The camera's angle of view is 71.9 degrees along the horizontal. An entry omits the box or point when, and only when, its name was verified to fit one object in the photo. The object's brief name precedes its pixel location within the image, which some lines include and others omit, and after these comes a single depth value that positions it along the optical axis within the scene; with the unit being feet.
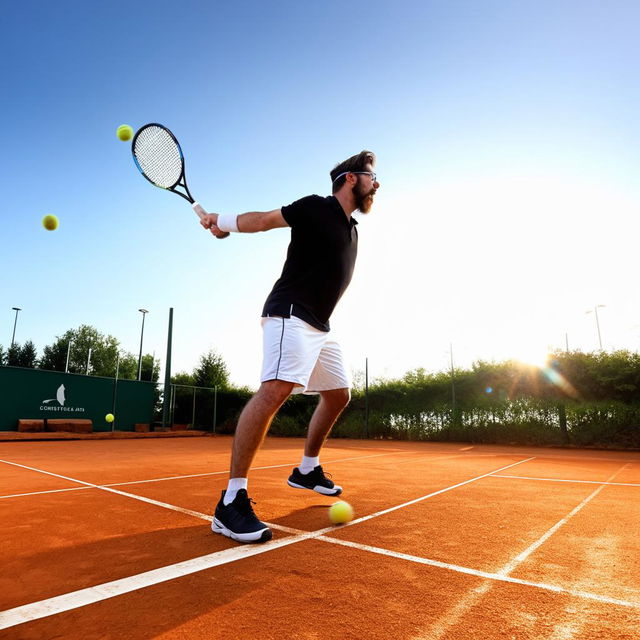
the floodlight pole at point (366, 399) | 53.01
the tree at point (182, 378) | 101.24
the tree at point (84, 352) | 170.09
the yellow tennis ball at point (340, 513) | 7.72
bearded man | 7.17
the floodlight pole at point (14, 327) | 138.77
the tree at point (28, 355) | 154.92
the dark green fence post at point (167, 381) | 61.36
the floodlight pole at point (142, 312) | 112.40
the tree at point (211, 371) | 88.28
